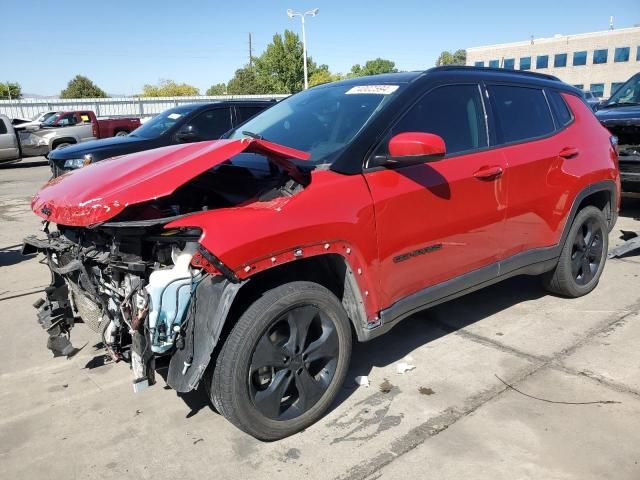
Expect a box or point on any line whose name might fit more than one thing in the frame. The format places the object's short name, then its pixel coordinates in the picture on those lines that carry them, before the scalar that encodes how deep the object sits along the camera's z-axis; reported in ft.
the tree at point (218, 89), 317.26
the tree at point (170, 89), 260.99
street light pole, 118.32
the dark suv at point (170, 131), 25.96
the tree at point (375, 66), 307.37
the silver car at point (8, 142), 54.75
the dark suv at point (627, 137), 23.03
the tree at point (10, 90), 201.75
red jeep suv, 8.36
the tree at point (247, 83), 209.77
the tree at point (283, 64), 191.83
